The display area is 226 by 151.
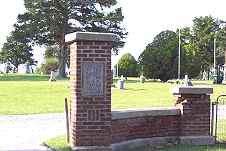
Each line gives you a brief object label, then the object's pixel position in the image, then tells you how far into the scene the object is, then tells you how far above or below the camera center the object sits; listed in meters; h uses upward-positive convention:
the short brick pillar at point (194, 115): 12.78 -0.97
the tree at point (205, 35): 97.38 +6.66
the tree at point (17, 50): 70.46 +2.89
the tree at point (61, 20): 67.81 +6.50
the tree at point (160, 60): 73.38 +1.69
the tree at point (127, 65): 85.00 +1.17
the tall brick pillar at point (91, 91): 11.02 -0.36
